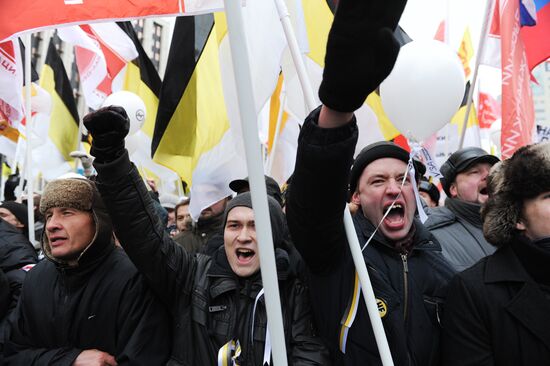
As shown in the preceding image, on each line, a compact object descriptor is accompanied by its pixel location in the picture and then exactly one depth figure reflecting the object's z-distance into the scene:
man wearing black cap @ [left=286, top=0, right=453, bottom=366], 1.29
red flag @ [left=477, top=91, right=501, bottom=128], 8.87
